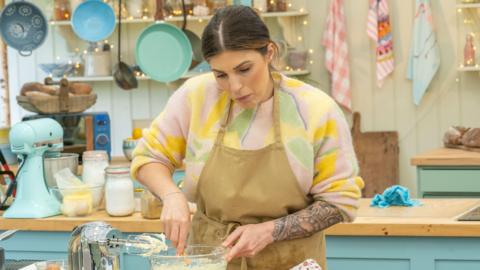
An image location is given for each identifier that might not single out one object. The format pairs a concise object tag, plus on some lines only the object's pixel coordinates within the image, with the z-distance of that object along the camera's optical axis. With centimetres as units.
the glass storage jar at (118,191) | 338
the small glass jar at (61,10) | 618
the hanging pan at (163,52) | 530
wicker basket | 512
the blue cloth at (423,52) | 559
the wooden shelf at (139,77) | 577
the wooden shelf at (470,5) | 539
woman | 216
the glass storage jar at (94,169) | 359
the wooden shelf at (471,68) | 543
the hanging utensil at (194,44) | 566
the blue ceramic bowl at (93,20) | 569
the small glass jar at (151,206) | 335
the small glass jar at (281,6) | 580
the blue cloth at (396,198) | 352
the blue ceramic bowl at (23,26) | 529
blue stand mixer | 324
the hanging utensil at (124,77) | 586
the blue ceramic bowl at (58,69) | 614
